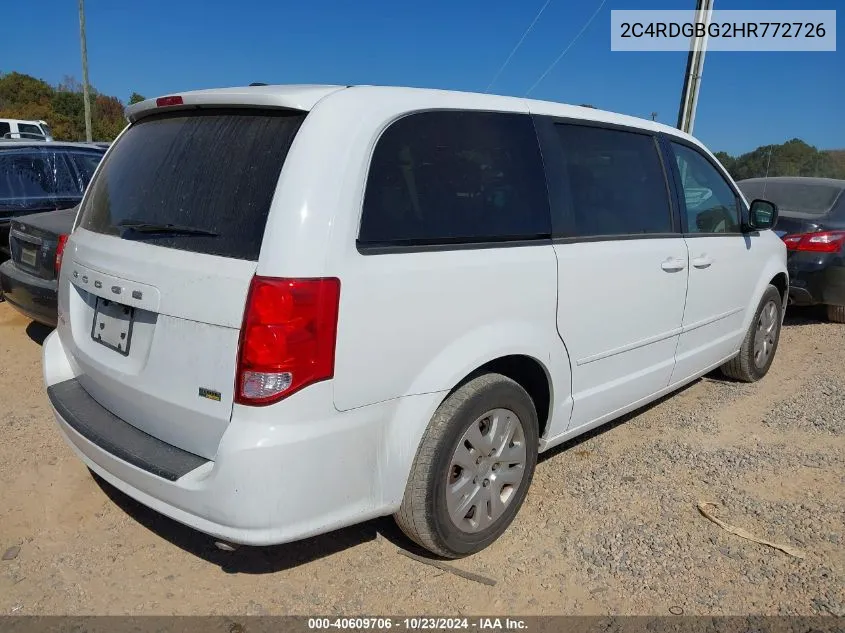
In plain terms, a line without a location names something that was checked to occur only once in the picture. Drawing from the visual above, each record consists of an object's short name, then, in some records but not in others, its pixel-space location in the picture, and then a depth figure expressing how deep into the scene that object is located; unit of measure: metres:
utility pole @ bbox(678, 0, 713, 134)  8.65
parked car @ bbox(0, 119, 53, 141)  19.38
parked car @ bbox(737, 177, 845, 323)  6.45
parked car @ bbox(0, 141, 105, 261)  6.38
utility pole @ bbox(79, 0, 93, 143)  25.03
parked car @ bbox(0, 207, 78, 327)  4.86
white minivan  2.10
